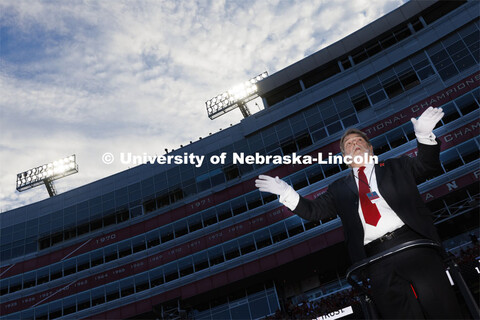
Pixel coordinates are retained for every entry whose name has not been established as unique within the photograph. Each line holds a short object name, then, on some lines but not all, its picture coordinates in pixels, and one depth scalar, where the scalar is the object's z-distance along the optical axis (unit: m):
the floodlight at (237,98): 40.56
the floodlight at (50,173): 45.92
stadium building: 28.55
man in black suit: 2.83
